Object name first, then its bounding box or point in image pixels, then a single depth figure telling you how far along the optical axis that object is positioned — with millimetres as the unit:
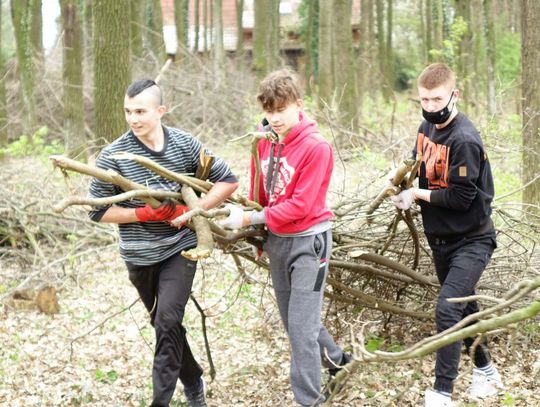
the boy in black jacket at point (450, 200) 4238
